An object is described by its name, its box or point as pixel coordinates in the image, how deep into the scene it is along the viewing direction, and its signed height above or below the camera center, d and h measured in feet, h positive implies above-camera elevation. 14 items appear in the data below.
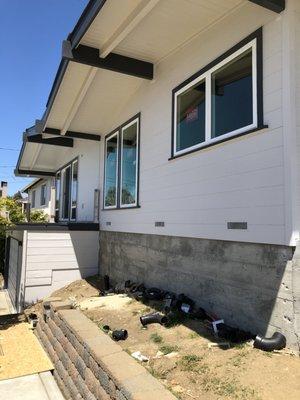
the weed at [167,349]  13.25 -4.30
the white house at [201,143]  13.07 +3.74
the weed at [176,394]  10.07 -4.50
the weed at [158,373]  11.55 -4.51
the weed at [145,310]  18.28 -4.06
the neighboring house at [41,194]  49.75 +5.66
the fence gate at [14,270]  30.32 -4.00
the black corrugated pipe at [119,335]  15.08 -4.32
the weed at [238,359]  11.56 -4.08
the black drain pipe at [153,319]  16.22 -3.96
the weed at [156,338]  14.40 -4.28
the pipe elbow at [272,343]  12.15 -3.69
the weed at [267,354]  11.86 -3.95
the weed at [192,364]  11.61 -4.31
